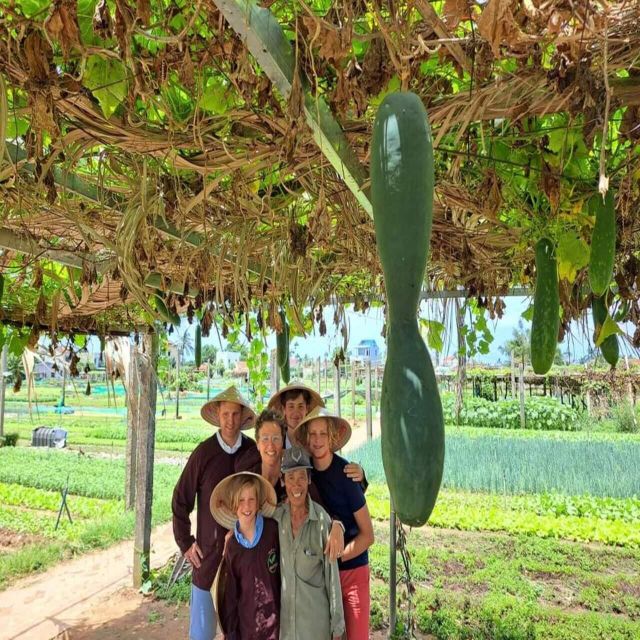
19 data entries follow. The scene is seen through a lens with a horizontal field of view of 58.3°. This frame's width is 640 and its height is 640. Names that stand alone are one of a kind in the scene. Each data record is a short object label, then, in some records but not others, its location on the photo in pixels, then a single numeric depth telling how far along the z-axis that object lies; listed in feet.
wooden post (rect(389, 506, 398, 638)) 9.71
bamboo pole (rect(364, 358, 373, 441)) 29.01
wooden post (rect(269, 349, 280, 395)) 22.87
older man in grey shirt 6.66
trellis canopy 3.43
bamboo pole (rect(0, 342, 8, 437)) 18.74
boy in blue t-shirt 7.18
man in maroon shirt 8.04
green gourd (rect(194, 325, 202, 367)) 13.24
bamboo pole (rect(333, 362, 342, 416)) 23.26
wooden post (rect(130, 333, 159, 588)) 14.89
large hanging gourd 1.96
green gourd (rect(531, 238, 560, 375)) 4.77
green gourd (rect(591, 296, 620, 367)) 6.06
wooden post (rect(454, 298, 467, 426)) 11.50
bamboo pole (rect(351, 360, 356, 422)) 32.06
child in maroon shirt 6.69
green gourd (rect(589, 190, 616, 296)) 4.36
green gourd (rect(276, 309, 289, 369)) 11.80
